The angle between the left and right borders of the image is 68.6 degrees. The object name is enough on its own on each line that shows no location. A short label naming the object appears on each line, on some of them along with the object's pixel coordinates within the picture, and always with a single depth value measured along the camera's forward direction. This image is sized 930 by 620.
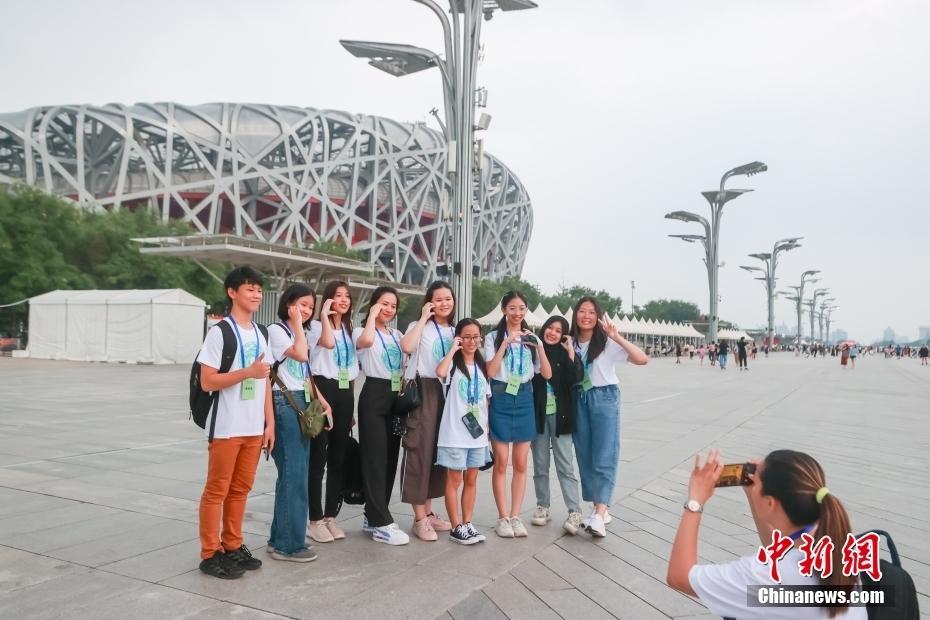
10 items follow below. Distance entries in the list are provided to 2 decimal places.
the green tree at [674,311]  115.62
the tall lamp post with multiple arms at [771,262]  47.31
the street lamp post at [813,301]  83.25
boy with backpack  3.57
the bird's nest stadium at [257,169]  47.69
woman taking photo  1.79
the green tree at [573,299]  71.94
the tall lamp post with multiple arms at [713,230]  33.25
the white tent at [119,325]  24.11
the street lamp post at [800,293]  62.15
